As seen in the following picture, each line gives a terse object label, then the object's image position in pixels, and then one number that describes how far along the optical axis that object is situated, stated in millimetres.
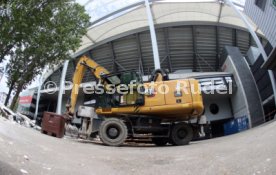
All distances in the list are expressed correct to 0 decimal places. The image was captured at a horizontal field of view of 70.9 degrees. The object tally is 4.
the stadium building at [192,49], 20041
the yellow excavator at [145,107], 8105
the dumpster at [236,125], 18920
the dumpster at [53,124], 8520
